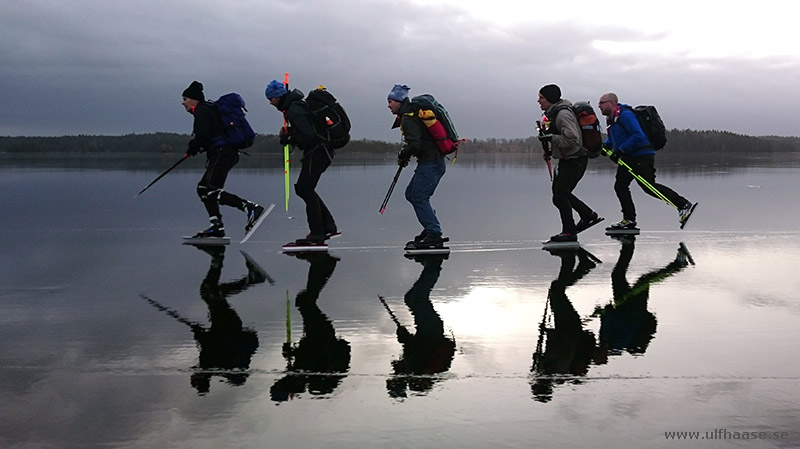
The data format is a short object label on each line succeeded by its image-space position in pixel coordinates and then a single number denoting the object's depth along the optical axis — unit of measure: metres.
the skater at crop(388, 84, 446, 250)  8.55
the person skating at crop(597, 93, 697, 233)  10.65
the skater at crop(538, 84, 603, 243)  9.17
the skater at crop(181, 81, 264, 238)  9.70
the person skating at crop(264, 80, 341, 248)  8.99
